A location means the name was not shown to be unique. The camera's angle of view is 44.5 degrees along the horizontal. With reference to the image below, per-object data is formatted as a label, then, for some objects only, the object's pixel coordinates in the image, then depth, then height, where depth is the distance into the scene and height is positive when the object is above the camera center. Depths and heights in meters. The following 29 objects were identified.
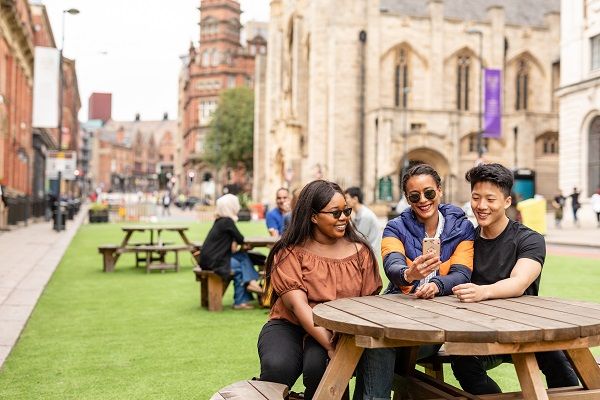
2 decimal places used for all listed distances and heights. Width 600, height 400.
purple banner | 43.09 +5.62
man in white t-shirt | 9.41 -0.29
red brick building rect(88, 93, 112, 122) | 189.76 +20.65
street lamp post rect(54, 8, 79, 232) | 27.19 +3.19
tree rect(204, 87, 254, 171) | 74.62 +6.63
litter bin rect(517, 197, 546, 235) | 20.70 -0.37
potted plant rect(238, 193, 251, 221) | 43.44 -0.84
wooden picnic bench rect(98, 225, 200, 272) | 13.96 -1.06
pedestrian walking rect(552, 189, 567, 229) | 31.43 -0.34
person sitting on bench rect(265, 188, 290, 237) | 11.34 -0.28
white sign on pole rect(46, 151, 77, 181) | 27.59 +1.21
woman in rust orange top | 4.19 -0.49
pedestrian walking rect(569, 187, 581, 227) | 32.45 -0.16
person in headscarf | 9.34 -0.77
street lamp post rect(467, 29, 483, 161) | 39.89 +6.57
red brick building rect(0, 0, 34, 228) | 29.73 +4.44
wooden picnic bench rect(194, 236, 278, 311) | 9.38 -1.20
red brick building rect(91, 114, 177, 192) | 153.88 +9.62
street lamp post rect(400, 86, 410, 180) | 48.76 +3.97
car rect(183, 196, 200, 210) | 74.47 -0.74
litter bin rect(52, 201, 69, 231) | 27.25 -1.06
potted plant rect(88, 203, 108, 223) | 37.97 -0.99
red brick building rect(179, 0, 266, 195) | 95.94 +17.40
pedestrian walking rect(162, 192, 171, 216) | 49.06 -0.30
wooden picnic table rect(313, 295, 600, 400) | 3.25 -0.59
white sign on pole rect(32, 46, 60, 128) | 27.95 +4.07
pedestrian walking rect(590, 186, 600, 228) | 30.33 -0.13
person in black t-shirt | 4.29 -0.35
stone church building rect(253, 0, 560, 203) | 50.66 +7.95
